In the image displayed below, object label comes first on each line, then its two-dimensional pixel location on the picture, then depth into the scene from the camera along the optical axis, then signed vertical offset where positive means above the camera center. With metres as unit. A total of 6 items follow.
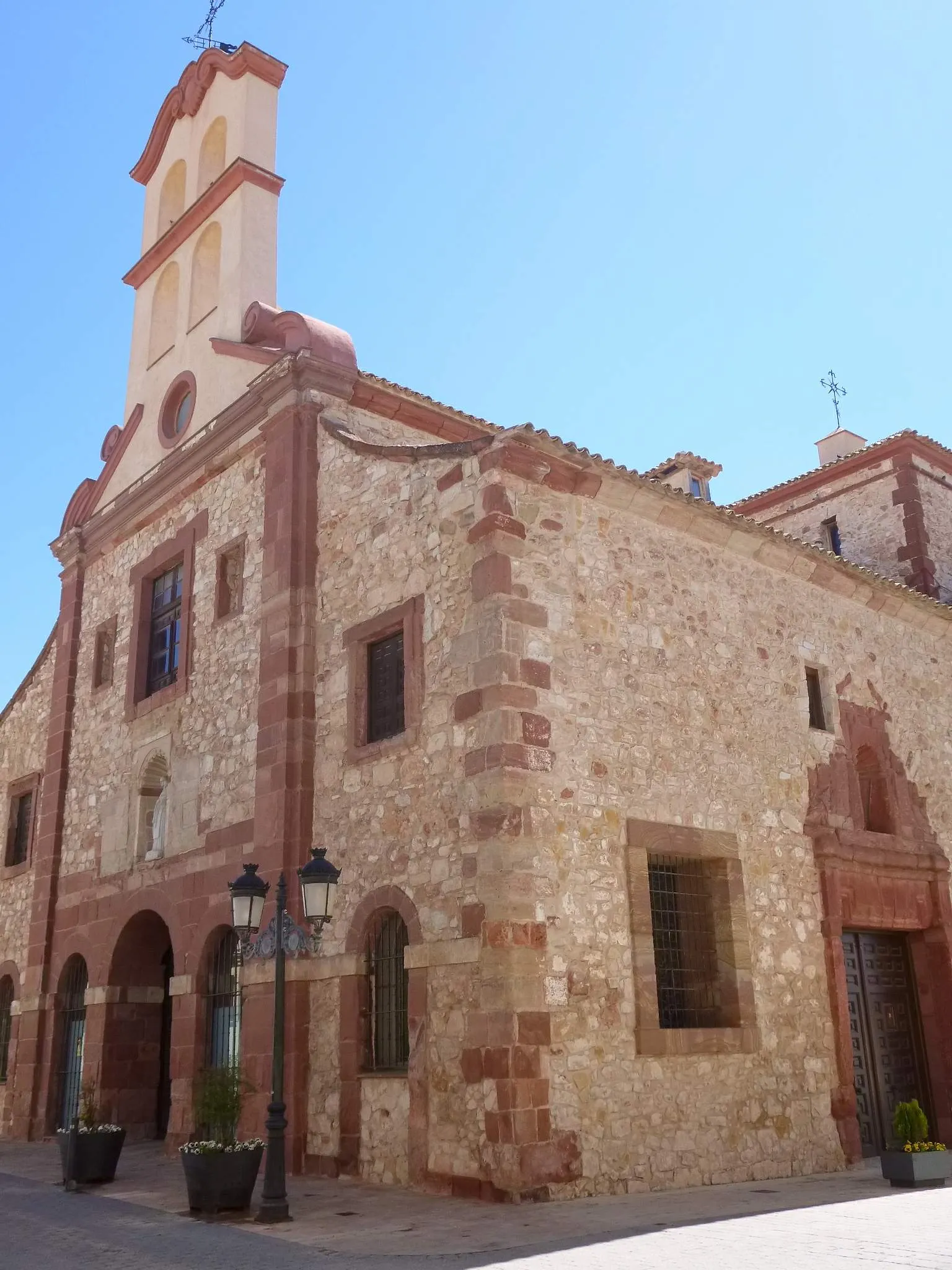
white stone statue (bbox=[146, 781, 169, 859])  15.48 +2.90
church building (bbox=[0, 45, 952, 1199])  10.71 +2.68
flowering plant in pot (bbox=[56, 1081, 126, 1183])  11.81 -0.87
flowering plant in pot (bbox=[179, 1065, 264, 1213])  9.82 -0.84
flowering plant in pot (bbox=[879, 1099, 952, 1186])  10.81 -1.10
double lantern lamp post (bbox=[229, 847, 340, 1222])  9.39 +1.02
